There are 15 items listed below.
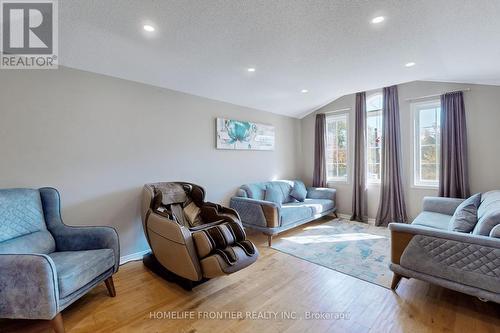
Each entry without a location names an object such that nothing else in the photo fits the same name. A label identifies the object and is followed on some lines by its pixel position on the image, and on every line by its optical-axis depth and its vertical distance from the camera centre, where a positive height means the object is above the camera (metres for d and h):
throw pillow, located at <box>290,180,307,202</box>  4.63 -0.47
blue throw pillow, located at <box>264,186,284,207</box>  4.14 -0.48
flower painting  3.87 +0.62
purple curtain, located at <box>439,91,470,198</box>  3.50 +0.28
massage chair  2.09 -0.66
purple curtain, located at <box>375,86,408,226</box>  4.09 -0.01
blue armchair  1.52 -0.67
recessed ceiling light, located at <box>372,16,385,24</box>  1.95 +1.26
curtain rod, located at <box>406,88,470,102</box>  3.51 +1.18
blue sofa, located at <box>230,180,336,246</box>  3.48 -0.65
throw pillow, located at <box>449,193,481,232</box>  2.14 -0.51
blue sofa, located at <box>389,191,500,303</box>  1.75 -0.74
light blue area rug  2.64 -1.13
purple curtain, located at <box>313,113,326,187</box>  5.06 +0.36
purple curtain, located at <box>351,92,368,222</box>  4.47 +0.13
